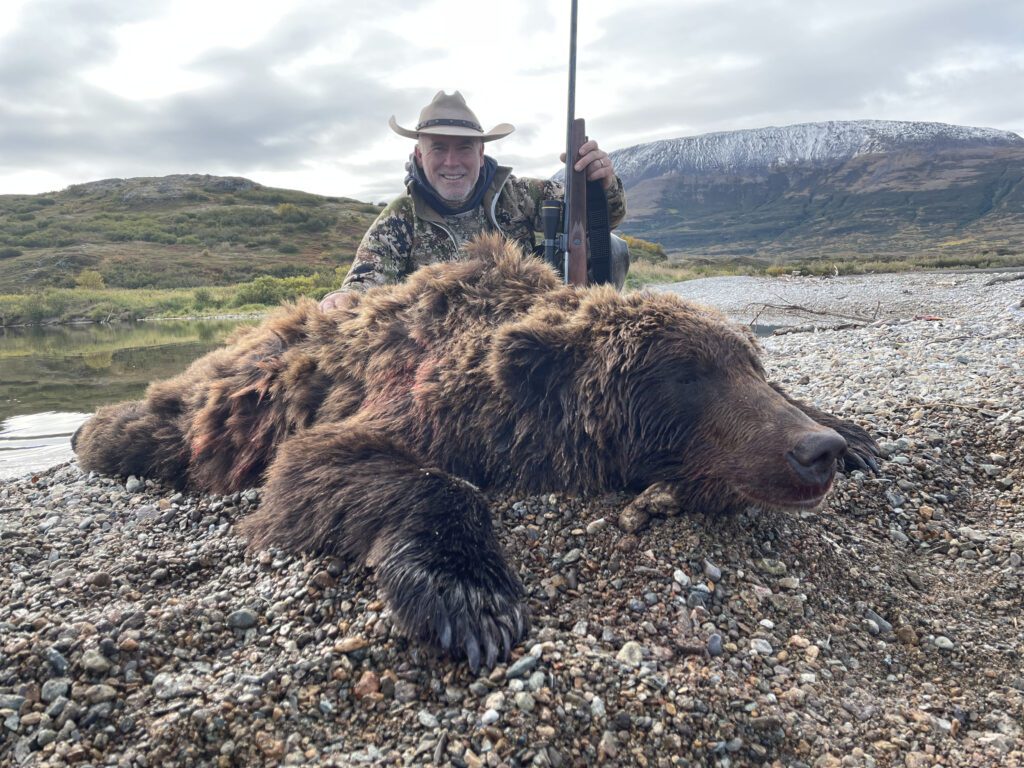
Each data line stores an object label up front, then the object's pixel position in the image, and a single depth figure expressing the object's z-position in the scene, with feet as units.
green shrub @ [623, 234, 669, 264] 120.88
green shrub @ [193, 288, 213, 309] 96.37
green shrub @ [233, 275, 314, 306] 94.12
